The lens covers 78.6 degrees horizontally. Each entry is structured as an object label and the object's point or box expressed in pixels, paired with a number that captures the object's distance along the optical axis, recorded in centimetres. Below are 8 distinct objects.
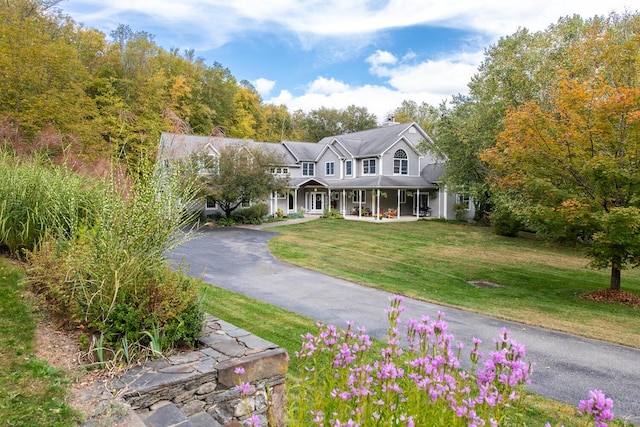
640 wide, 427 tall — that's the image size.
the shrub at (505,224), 2158
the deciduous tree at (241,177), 2348
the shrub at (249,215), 2580
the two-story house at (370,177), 2848
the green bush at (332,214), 2861
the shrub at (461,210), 2738
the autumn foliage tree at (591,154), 935
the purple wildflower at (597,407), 147
